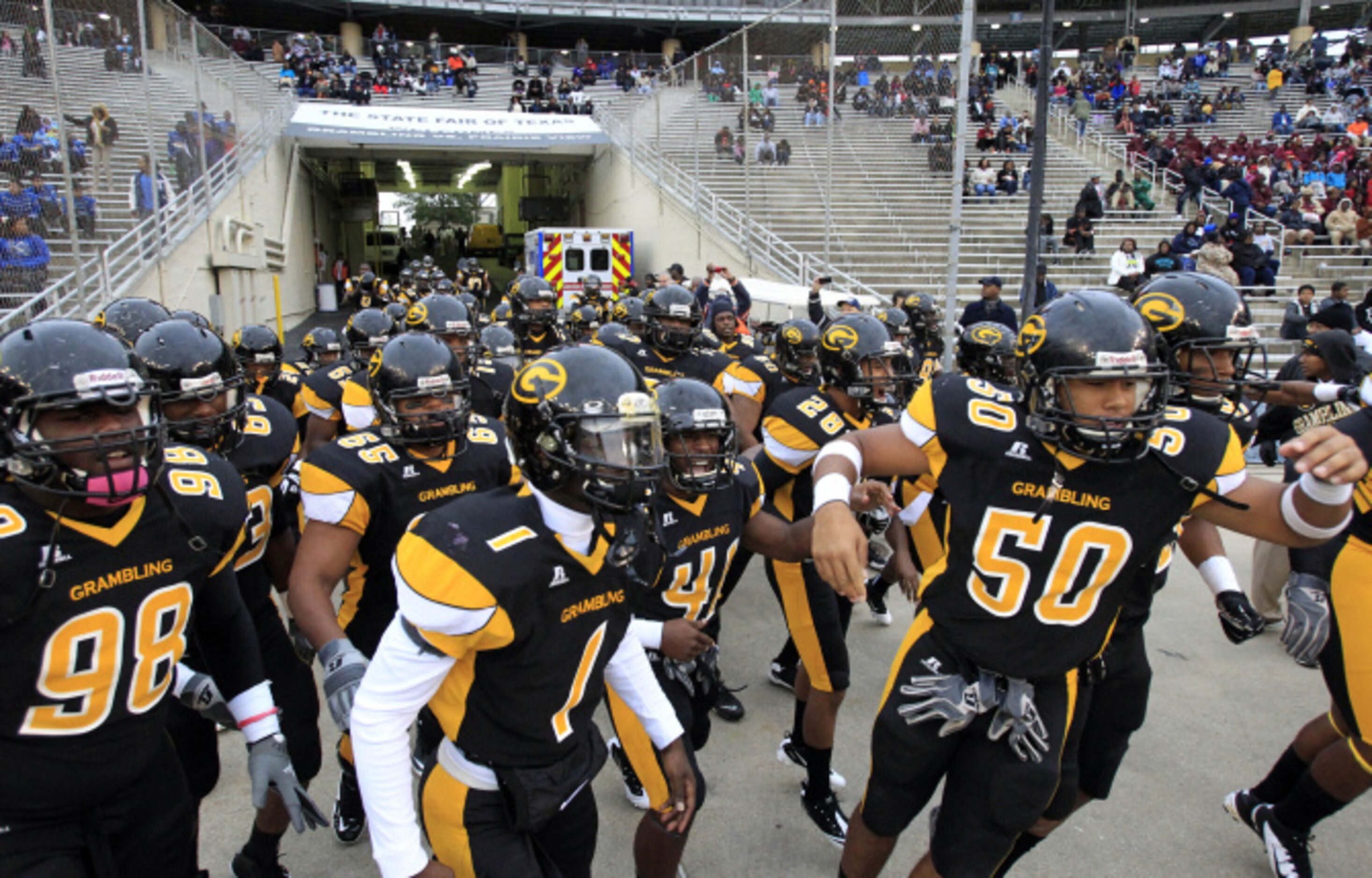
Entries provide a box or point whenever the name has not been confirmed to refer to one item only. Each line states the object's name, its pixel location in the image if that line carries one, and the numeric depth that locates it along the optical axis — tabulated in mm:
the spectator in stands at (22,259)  8016
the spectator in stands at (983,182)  17766
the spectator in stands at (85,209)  8922
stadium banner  21734
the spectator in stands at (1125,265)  14820
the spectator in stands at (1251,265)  15766
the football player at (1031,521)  2326
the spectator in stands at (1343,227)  17609
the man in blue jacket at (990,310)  10094
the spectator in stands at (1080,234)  16953
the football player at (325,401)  5242
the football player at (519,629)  1932
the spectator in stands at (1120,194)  18641
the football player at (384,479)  2969
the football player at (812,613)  3672
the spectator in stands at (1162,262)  14438
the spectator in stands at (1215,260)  14555
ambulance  21000
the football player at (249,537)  3094
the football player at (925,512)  4211
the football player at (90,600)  1946
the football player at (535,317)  7582
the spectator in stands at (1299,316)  12539
